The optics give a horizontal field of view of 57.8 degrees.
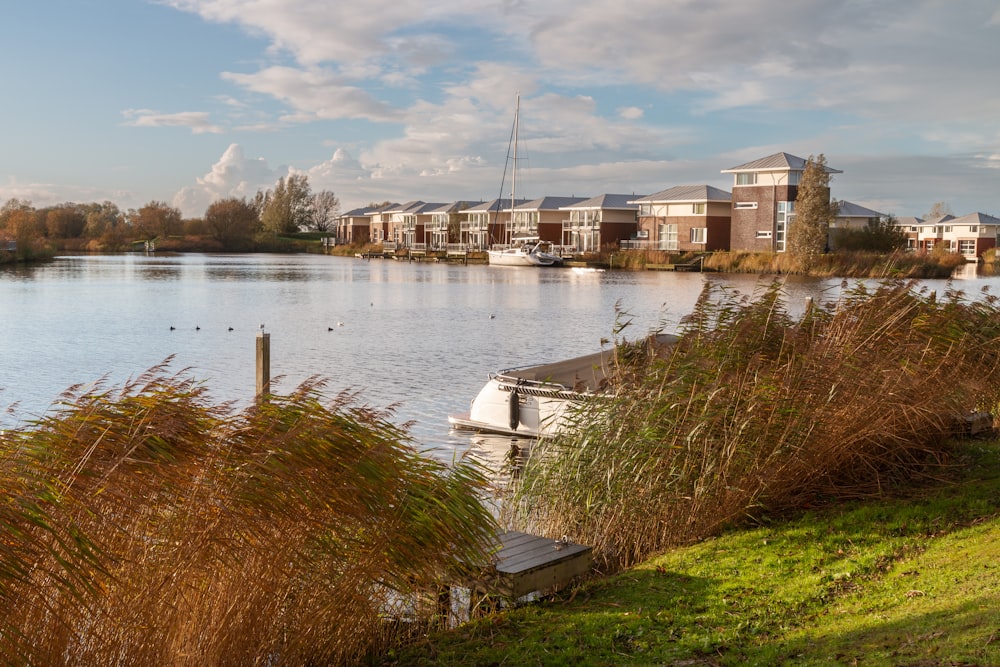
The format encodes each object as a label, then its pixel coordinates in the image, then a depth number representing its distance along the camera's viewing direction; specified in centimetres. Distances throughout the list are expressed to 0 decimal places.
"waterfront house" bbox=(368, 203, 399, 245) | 14200
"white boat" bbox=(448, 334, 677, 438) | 1484
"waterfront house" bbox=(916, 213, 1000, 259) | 11194
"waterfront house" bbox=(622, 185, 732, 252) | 8150
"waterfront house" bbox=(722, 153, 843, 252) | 7275
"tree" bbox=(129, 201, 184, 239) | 13350
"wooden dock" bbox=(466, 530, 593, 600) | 621
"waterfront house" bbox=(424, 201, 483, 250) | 11869
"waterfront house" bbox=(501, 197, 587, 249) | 10188
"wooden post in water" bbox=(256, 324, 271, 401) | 1235
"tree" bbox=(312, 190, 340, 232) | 15525
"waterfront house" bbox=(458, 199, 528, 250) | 10744
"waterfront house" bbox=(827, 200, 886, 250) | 7375
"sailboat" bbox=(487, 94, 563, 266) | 8656
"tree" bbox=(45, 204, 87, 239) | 12288
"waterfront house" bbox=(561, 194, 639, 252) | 9288
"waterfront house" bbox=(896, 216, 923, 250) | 12421
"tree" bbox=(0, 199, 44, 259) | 10181
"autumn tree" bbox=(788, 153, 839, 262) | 6500
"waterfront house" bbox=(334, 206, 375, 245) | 15062
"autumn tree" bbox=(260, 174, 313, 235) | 13925
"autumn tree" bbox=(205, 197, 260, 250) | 13388
